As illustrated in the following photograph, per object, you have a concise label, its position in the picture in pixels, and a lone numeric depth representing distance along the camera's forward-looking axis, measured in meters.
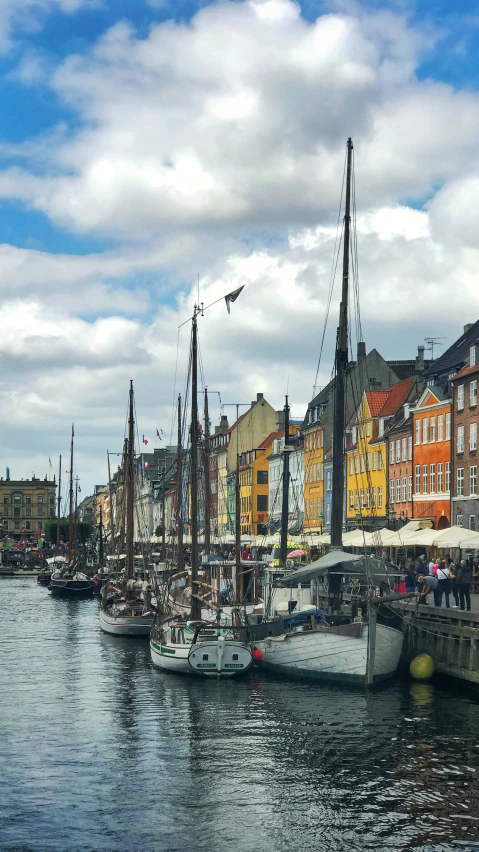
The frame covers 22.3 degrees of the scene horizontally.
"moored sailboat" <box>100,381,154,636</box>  63.00
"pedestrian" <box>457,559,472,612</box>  45.00
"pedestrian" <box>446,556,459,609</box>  47.09
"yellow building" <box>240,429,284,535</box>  160.75
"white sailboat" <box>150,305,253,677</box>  43.91
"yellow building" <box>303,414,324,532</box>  130.75
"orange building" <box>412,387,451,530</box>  90.12
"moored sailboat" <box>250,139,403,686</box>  40.09
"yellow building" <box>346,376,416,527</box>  106.69
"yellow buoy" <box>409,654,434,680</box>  42.41
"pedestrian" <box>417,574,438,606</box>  46.31
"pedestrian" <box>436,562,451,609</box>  47.00
